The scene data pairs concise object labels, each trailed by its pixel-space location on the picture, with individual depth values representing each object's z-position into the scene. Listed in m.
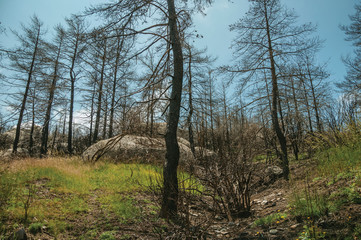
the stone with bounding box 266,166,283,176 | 8.25
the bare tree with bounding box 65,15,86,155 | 13.47
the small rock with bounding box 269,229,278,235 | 3.20
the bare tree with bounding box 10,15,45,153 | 13.26
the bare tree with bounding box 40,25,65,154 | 13.99
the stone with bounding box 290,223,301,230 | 3.14
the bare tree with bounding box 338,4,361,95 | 12.25
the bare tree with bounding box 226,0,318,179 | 7.73
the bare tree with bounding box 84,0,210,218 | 4.32
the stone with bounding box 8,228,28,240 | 3.04
